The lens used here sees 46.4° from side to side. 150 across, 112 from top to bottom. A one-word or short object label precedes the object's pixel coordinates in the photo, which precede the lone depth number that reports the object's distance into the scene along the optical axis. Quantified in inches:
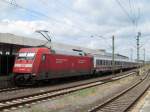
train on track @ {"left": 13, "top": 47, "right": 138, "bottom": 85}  540.1
